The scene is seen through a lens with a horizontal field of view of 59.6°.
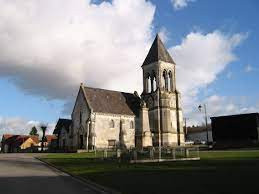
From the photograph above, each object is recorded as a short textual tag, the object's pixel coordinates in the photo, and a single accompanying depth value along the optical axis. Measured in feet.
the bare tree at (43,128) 175.55
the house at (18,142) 233.93
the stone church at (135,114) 136.87
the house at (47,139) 235.65
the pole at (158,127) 145.79
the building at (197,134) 248.37
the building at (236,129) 126.88
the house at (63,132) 153.28
